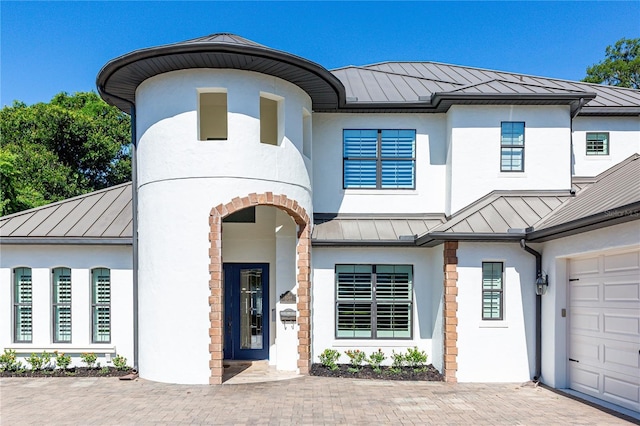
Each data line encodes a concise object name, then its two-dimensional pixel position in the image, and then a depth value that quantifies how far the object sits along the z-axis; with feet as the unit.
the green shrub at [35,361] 33.94
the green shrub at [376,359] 34.63
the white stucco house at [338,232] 29.68
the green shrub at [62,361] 33.83
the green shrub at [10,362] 34.04
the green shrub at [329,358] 34.50
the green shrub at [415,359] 34.83
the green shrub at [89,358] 34.04
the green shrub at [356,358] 34.76
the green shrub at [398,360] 34.91
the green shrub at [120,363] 33.96
